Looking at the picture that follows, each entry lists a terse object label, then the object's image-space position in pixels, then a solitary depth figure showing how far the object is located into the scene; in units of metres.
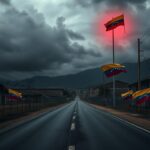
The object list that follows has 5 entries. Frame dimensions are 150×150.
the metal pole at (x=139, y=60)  41.31
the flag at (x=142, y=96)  34.28
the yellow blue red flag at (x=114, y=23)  60.91
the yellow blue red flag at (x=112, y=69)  58.00
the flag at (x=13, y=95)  40.16
